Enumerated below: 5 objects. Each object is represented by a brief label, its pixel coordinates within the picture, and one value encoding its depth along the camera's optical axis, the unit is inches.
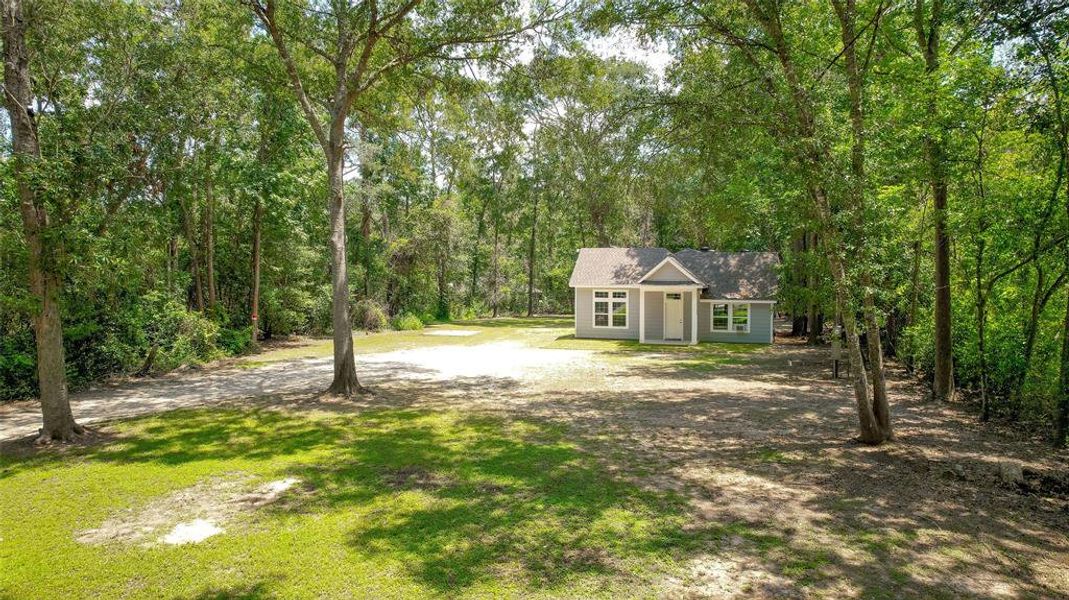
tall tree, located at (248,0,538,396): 409.7
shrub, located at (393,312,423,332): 1041.5
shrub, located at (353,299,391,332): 979.9
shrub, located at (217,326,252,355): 661.9
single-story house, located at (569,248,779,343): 871.1
